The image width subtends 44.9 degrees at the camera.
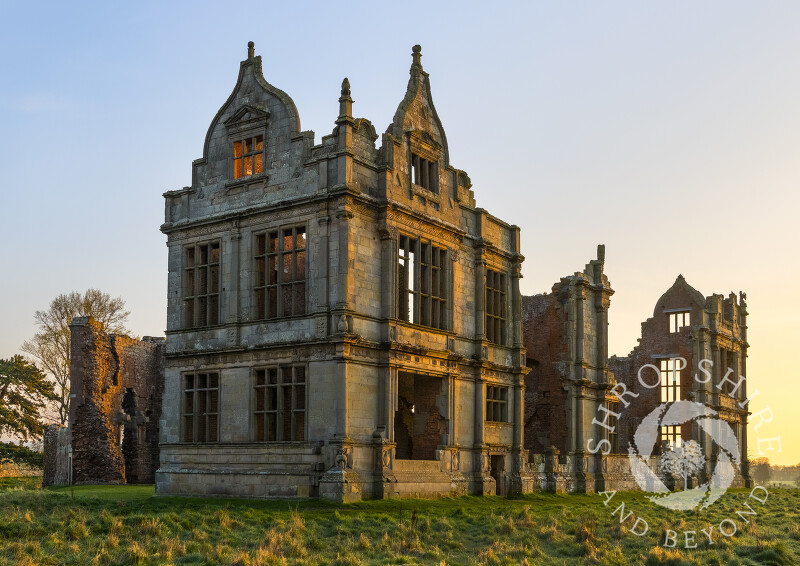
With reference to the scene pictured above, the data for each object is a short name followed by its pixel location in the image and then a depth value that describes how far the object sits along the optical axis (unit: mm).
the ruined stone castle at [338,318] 26609
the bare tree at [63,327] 53656
